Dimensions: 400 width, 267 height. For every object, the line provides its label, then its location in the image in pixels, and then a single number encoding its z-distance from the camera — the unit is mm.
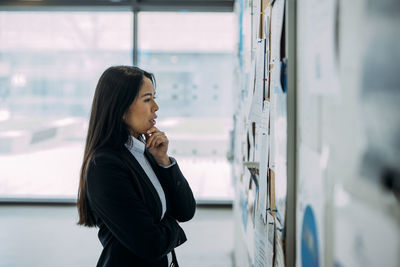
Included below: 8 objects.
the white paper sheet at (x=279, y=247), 1005
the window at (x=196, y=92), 4973
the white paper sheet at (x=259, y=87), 1323
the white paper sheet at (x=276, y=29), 1002
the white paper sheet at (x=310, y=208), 716
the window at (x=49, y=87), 4980
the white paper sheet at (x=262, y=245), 1204
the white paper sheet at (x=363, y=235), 455
